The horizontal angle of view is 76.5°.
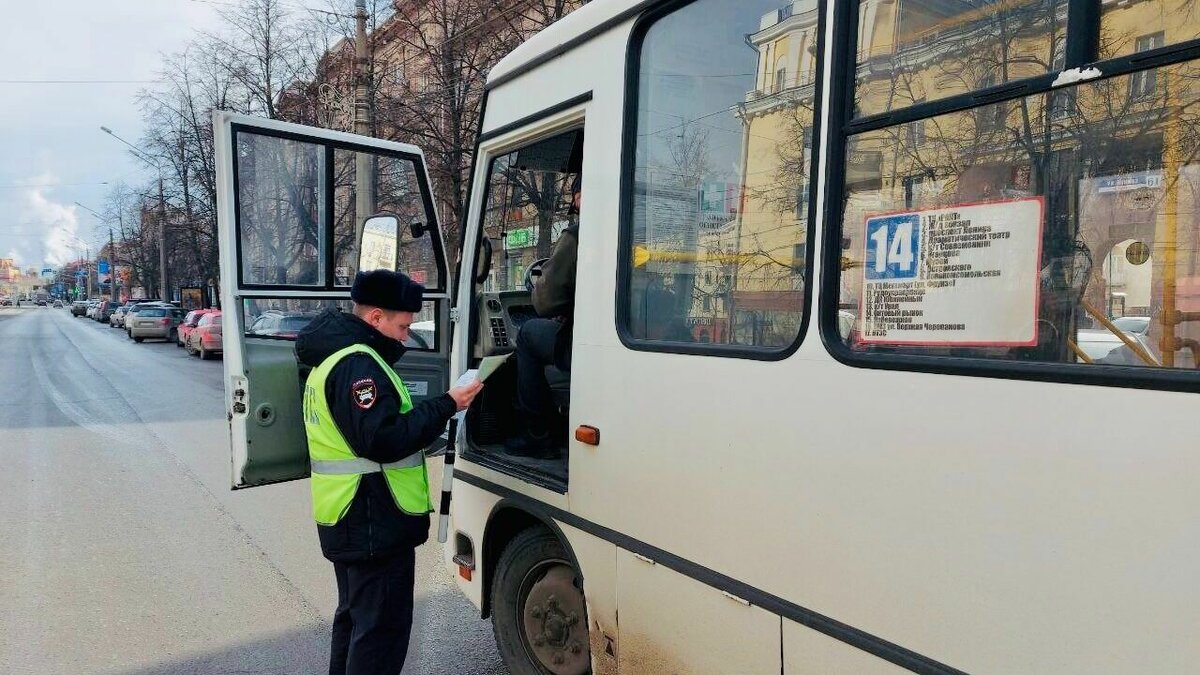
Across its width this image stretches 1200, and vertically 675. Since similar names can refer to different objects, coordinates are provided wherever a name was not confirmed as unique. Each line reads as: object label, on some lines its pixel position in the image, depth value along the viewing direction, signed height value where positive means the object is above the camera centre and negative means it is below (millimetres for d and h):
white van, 1402 -125
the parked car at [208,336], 22500 -1739
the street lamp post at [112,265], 60488 +936
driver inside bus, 3121 -260
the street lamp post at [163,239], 33638 +2026
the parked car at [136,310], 31981 -1446
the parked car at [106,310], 59094 -2697
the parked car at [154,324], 31422 -1963
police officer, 2586 -598
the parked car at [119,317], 47897 -2679
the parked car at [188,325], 26689 -1703
